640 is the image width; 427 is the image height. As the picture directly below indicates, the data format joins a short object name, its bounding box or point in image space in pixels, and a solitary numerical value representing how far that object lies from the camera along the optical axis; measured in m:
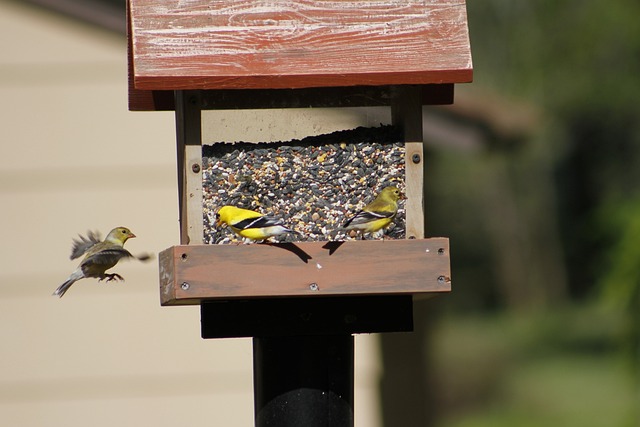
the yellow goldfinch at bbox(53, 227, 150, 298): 7.89
